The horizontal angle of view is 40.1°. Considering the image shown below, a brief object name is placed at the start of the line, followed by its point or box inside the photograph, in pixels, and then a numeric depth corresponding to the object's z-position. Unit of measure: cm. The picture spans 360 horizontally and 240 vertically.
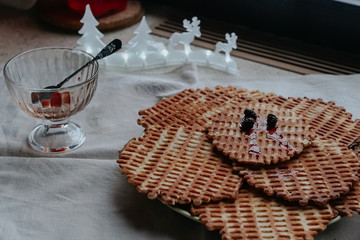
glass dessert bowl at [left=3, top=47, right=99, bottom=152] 133
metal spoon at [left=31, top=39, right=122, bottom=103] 131
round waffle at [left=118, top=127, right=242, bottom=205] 112
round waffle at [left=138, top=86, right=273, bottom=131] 138
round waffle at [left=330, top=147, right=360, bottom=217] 109
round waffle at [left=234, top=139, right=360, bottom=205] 111
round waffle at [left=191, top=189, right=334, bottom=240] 104
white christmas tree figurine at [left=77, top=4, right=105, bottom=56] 186
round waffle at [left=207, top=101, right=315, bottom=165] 121
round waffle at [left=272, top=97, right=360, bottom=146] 134
